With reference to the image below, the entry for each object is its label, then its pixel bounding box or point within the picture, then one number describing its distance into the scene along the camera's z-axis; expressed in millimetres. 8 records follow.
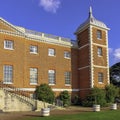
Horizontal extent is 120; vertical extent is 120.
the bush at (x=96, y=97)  17127
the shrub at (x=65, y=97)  17491
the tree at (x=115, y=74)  30967
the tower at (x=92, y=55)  18601
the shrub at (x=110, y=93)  18353
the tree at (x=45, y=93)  16187
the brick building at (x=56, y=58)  16224
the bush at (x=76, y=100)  18722
